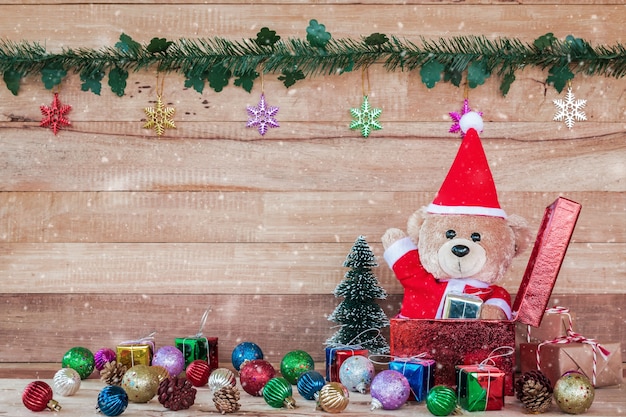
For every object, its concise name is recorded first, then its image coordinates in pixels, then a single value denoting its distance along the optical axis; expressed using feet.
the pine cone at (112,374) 5.45
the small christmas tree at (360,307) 5.97
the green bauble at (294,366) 5.50
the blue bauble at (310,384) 5.01
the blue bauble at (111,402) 4.53
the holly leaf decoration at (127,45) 6.45
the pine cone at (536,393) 4.67
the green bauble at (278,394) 4.81
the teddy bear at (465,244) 5.49
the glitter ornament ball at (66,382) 5.16
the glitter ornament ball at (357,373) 5.25
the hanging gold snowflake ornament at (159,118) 6.49
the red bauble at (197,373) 5.51
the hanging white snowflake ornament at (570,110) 6.50
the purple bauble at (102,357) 5.96
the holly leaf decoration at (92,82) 6.50
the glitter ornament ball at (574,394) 4.64
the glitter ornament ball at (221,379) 5.13
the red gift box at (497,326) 5.04
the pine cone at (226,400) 4.64
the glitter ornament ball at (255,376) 5.17
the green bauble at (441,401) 4.51
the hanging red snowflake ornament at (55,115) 6.51
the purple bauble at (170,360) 5.59
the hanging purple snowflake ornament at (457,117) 6.46
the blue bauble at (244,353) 5.85
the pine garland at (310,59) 6.40
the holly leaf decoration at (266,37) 6.39
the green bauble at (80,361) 5.77
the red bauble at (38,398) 4.70
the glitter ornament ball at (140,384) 4.94
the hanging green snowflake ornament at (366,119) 6.48
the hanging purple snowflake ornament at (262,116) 6.49
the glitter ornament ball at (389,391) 4.72
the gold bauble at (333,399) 4.63
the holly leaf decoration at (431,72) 6.43
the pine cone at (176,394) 4.70
